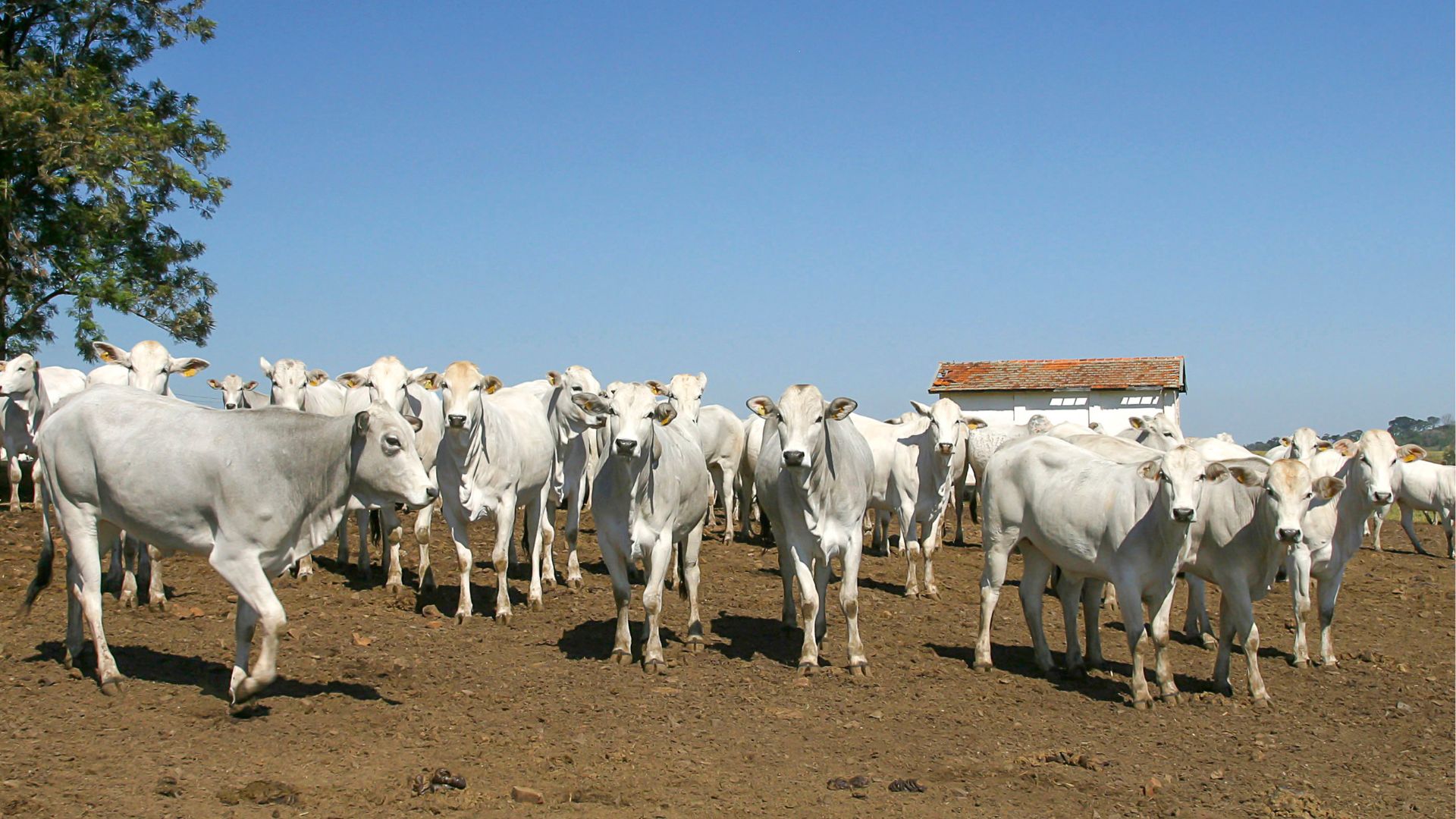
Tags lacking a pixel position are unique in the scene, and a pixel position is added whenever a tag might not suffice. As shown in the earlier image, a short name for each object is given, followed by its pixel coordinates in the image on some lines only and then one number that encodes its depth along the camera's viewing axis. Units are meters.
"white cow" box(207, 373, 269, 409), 15.37
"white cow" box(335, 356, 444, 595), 13.24
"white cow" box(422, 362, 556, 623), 12.44
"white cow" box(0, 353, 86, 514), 14.20
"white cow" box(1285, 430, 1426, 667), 12.03
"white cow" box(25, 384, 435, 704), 8.30
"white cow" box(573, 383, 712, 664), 10.42
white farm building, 42.78
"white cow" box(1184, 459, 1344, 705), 10.20
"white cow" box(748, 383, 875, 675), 10.68
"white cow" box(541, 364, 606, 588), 15.14
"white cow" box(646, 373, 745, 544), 19.75
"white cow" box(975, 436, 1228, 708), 10.08
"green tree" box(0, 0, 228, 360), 24.45
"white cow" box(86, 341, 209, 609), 11.72
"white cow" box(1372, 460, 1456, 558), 25.06
